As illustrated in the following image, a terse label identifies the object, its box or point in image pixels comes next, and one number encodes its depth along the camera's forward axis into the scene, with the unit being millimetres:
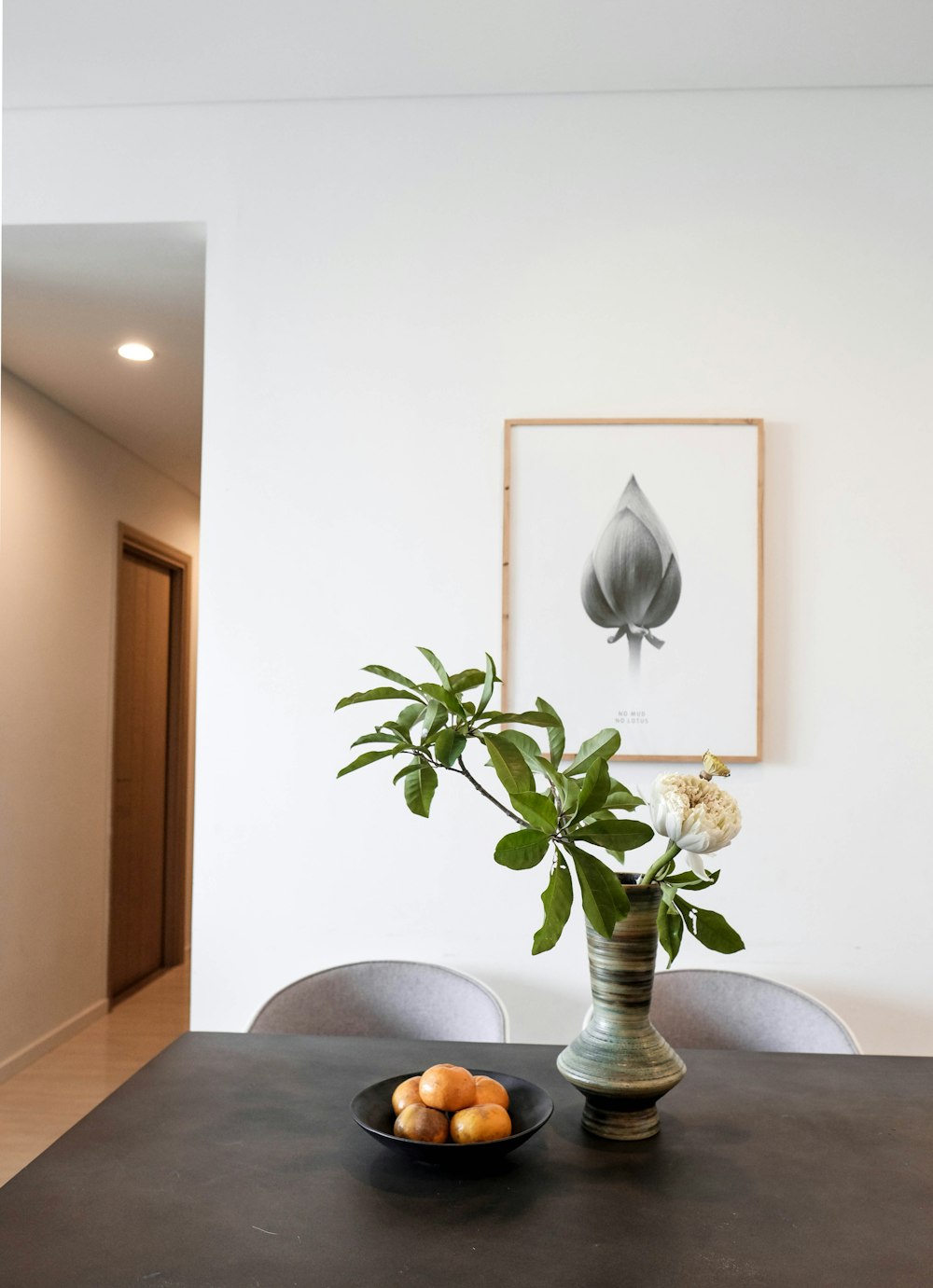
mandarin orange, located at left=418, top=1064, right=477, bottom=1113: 1170
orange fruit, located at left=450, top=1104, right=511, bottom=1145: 1131
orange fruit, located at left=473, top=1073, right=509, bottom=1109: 1213
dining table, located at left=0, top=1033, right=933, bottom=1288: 966
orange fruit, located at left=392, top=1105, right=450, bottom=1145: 1141
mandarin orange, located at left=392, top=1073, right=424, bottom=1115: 1212
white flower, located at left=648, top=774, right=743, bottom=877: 1163
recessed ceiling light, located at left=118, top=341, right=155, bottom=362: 3350
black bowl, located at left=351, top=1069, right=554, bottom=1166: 1119
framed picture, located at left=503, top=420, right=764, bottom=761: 2340
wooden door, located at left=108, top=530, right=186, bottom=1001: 4723
